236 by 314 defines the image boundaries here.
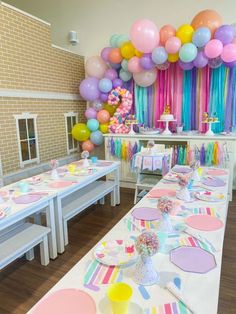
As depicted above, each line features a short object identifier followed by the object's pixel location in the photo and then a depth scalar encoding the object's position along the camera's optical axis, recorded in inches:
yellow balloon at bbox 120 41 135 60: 153.6
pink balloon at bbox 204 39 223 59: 130.3
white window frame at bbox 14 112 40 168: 146.2
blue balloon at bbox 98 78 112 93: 168.6
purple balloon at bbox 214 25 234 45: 129.3
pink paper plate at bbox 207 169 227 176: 99.3
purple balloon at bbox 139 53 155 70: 148.1
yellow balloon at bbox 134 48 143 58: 149.7
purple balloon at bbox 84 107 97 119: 182.7
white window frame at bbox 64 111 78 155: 188.7
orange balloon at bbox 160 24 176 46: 141.9
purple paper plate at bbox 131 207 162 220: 64.2
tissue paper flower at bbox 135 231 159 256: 42.1
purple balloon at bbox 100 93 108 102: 175.4
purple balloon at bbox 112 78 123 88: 172.1
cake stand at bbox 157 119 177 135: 161.4
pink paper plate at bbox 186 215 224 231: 58.8
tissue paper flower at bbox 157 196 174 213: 57.1
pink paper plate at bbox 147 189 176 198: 79.6
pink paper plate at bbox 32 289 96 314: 36.8
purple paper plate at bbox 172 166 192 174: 106.1
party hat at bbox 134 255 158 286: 42.1
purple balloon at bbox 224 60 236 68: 140.2
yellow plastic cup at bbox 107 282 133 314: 34.0
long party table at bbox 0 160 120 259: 77.0
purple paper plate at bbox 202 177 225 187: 87.4
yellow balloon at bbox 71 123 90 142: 181.2
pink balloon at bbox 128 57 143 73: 152.4
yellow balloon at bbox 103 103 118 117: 182.1
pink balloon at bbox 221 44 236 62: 130.9
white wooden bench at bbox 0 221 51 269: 75.5
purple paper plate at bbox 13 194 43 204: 81.2
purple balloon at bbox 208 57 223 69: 140.1
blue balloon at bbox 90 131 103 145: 180.9
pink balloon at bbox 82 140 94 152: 187.3
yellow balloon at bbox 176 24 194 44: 137.1
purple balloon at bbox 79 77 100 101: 174.7
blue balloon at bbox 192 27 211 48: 130.4
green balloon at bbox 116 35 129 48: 157.2
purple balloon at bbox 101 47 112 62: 167.0
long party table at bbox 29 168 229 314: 37.2
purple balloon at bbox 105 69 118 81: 171.6
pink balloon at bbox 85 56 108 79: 176.2
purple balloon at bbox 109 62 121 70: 168.8
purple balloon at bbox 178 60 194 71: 147.6
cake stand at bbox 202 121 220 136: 149.6
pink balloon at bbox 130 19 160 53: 138.9
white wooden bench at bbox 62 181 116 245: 103.4
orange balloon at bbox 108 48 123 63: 160.4
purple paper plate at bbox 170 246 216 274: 44.8
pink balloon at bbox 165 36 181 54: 137.5
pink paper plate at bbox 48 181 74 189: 97.1
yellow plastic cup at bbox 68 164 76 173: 116.6
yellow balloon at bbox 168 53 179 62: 143.6
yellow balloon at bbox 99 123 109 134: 178.9
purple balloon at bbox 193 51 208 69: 139.0
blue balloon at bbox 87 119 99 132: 179.5
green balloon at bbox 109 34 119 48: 162.1
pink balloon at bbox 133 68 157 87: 158.2
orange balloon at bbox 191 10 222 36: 134.6
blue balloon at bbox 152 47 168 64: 141.6
